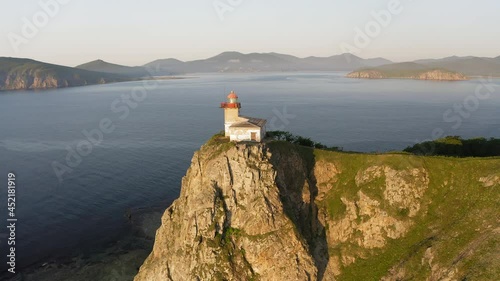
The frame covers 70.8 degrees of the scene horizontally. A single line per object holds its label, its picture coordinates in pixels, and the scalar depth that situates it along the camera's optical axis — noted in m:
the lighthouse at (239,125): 60.00
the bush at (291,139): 72.22
